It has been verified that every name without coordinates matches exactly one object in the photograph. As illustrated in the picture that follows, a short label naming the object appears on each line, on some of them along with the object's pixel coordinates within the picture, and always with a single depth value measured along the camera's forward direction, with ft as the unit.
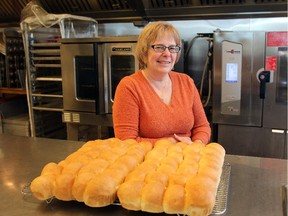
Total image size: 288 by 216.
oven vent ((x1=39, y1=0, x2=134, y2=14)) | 10.64
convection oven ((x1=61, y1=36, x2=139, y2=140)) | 8.87
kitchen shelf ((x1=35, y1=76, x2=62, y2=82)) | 9.97
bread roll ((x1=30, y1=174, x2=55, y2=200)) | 3.05
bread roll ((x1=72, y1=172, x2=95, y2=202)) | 2.97
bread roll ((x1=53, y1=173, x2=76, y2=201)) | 3.01
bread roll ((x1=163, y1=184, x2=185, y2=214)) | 2.72
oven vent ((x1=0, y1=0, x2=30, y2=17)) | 11.75
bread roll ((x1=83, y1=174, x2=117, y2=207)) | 2.91
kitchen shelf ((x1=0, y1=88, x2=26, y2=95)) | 11.24
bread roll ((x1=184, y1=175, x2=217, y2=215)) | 2.70
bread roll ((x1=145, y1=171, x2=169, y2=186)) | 2.93
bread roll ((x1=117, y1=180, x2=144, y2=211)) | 2.82
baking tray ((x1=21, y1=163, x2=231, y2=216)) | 2.97
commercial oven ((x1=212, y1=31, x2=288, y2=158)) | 8.05
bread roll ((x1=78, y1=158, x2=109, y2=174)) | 3.14
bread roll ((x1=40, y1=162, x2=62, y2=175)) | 3.22
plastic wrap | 9.65
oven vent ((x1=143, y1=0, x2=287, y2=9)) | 9.34
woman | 5.22
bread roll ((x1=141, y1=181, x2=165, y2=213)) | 2.77
